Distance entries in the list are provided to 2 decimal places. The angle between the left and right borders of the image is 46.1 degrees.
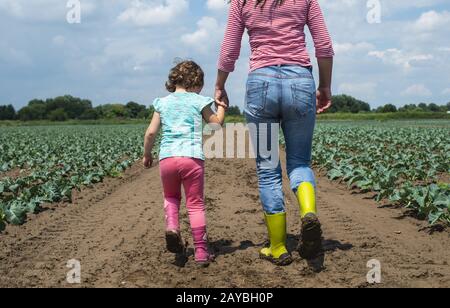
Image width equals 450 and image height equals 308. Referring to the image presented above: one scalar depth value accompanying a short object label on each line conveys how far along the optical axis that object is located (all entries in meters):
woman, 3.86
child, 4.12
